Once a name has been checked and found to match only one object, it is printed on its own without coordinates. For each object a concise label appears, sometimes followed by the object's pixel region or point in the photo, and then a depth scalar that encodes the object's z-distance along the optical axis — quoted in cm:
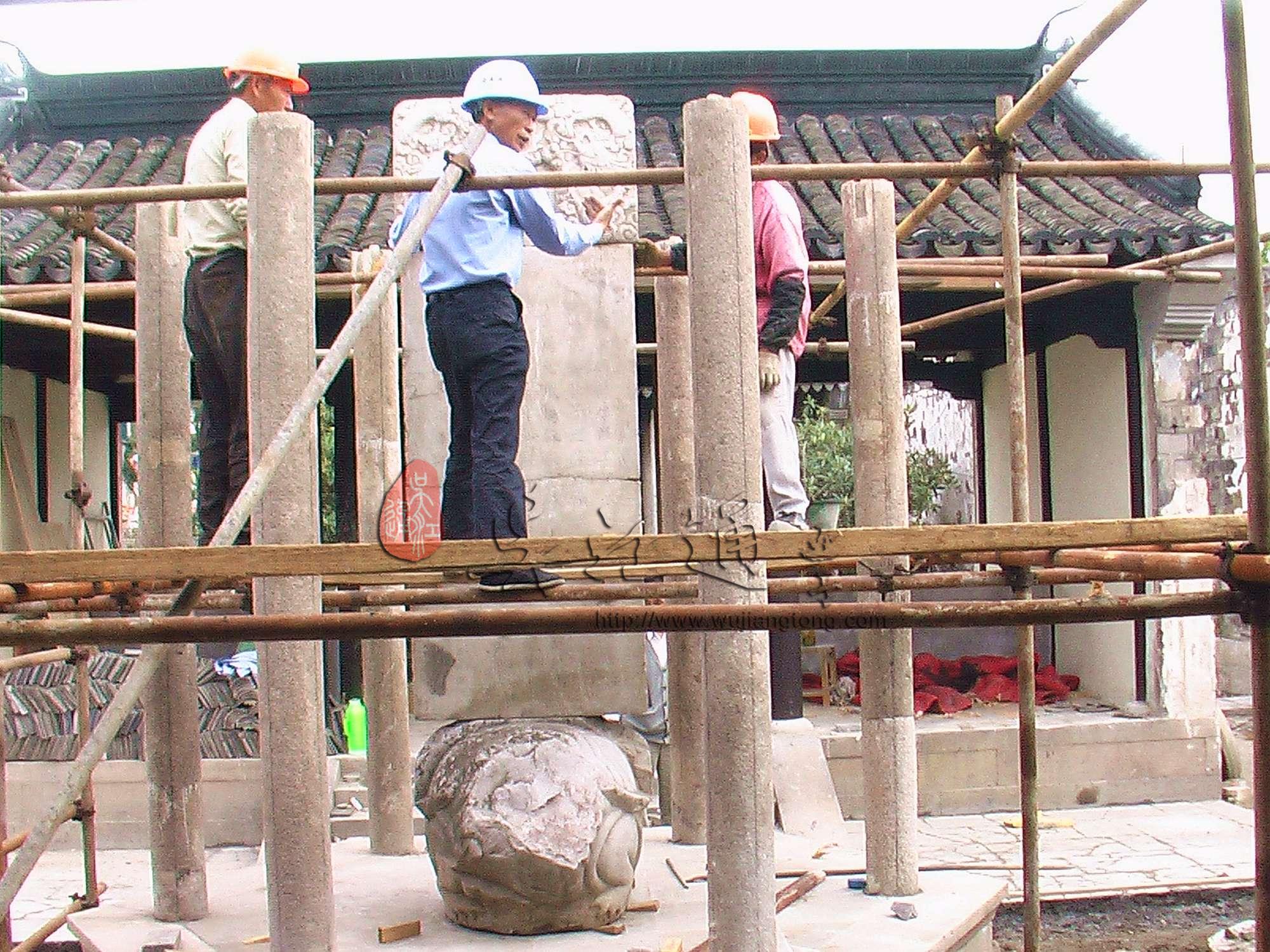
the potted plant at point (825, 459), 1630
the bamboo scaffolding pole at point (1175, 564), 257
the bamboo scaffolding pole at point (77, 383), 475
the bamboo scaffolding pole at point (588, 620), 262
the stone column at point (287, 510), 372
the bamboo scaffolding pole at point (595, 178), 380
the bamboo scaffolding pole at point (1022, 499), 446
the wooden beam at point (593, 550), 267
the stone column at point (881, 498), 498
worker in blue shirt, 411
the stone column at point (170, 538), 497
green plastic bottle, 909
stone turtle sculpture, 462
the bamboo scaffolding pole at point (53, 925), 443
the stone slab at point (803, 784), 707
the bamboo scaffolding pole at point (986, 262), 630
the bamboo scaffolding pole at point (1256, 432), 255
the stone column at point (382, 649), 600
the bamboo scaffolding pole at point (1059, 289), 650
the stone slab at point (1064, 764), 862
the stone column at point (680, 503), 607
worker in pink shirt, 510
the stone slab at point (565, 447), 516
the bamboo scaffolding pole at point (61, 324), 582
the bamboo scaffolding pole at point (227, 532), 300
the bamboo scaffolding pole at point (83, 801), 506
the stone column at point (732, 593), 357
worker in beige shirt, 472
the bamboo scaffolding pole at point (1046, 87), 357
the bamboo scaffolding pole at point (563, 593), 439
